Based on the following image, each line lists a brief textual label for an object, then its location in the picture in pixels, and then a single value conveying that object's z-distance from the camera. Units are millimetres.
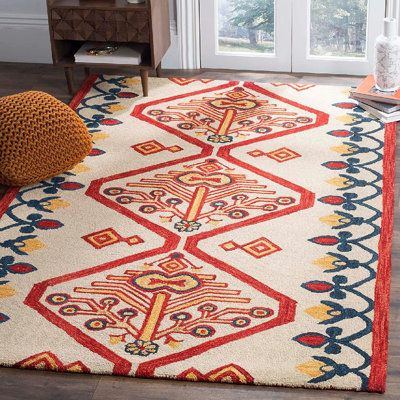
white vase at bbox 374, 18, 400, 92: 4445
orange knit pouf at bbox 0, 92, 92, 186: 3889
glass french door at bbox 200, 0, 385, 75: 4918
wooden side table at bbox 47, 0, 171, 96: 4664
